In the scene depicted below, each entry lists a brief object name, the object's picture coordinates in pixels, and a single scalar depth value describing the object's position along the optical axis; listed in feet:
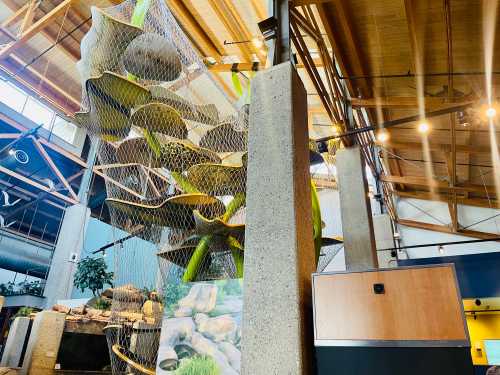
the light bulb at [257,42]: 25.41
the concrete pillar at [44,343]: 15.76
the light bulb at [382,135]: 25.48
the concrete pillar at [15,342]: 17.33
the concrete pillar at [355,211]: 18.38
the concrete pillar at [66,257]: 33.73
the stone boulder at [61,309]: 17.60
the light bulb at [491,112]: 17.88
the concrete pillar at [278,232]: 7.51
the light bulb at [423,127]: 22.79
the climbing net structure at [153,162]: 12.37
